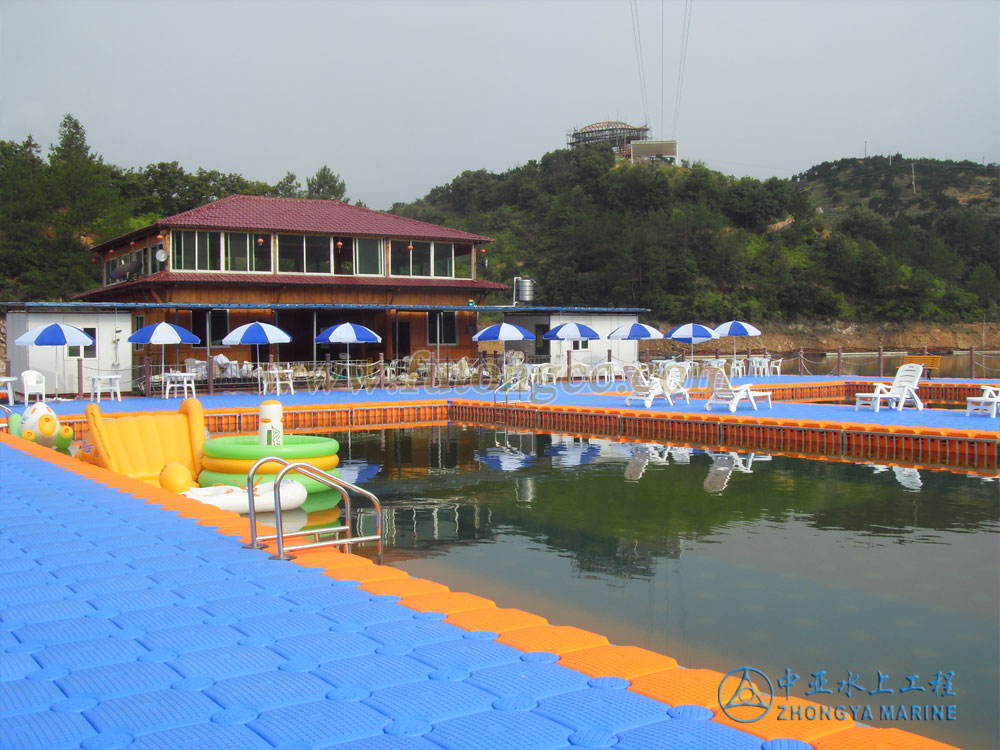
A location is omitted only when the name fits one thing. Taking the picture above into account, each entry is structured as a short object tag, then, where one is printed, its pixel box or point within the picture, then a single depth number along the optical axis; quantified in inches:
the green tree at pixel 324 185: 2659.9
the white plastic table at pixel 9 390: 721.6
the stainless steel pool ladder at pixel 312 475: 215.2
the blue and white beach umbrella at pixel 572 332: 908.6
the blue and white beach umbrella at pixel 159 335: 733.9
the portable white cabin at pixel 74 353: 812.0
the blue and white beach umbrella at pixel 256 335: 778.2
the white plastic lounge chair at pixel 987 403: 595.8
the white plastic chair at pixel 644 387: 682.5
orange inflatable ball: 377.1
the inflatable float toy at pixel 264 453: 402.3
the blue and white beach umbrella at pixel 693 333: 985.5
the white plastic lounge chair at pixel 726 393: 644.1
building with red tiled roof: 1002.7
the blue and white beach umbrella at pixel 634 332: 984.6
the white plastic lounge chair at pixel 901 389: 619.8
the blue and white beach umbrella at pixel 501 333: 872.3
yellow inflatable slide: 403.5
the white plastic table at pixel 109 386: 731.2
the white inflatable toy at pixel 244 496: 353.1
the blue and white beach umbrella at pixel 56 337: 694.5
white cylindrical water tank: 1270.9
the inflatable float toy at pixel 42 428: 498.3
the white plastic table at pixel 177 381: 755.4
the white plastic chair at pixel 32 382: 682.8
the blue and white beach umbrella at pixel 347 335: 816.3
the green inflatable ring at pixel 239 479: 401.7
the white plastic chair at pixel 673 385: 705.0
